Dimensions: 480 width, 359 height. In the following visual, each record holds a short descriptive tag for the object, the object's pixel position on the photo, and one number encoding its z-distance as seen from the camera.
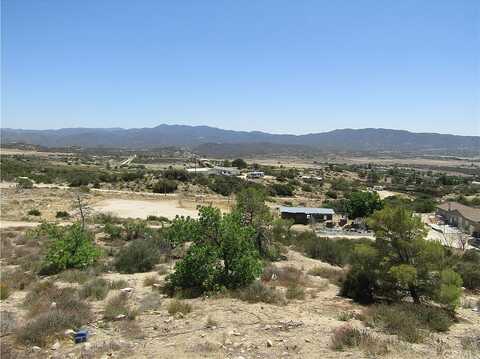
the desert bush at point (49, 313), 9.27
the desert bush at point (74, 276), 14.37
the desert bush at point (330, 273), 15.66
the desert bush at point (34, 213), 35.66
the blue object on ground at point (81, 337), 9.27
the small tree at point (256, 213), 20.06
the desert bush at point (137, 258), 16.61
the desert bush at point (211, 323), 9.87
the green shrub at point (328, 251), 20.41
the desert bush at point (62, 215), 35.09
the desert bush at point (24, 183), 53.41
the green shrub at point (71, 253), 15.86
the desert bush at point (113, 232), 23.83
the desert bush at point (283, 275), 14.87
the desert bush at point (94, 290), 12.67
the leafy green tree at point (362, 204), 42.51
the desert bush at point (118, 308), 10.85
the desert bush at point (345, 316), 10.65
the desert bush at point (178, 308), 11.04
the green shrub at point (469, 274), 16.75
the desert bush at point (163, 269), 15.93
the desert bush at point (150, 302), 11.48
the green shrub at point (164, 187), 58.44
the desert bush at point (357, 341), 8.37
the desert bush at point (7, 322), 9.63
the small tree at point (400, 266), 12.62
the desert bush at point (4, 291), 12.62
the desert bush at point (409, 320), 9.55
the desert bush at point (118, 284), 13.78
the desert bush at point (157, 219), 35.04
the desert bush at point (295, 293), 12.78
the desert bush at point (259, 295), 12.02
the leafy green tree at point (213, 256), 13.13
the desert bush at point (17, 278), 13.96
